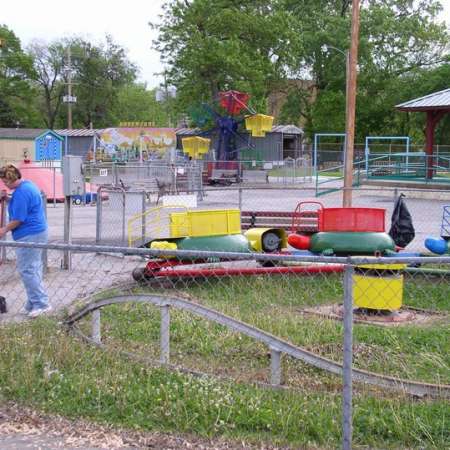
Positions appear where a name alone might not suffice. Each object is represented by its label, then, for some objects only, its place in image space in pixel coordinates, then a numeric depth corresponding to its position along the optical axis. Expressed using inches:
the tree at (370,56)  2305.6
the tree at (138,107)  3184.1
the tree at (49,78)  3078.2
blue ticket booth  1423.5
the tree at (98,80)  3051.2
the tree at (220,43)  1615.4
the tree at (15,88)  2935.5
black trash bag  409.7
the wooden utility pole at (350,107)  493.4
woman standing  287.9
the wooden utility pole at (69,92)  2242.5
